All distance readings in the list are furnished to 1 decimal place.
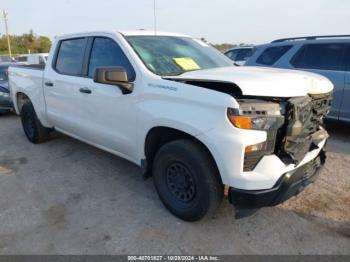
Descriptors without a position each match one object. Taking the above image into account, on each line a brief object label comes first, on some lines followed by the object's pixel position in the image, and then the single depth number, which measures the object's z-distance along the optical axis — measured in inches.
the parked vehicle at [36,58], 474.1
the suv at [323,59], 219.6
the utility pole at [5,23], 1886.3
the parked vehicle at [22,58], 826.6
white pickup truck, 100.7
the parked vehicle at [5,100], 332.5
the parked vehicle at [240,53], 478.3
